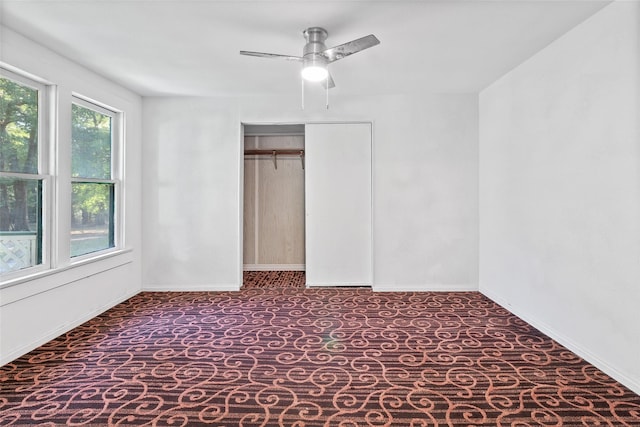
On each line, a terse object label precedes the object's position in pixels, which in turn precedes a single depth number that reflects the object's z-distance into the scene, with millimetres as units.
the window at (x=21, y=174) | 2639
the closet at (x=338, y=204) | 4613
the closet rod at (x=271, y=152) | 5645
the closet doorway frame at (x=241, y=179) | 4523
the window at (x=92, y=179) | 3385
